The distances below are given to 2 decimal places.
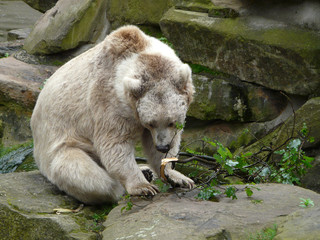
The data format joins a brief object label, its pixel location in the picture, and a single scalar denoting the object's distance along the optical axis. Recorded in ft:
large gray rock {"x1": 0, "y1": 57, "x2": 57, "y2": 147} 64.64
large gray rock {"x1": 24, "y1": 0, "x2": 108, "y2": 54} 76.38
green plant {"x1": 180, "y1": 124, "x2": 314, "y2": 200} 31.76
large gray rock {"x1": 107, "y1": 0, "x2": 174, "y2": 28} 63.93
